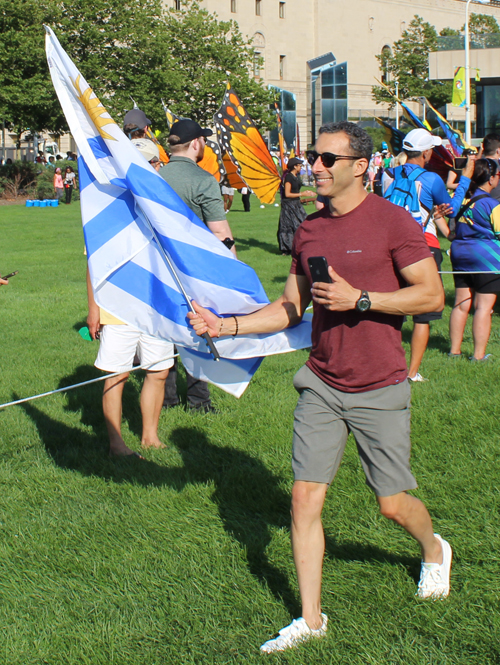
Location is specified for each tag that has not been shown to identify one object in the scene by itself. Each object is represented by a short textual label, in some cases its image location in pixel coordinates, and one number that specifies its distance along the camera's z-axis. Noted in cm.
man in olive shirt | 511
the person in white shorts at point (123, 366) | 530
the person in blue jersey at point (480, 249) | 729
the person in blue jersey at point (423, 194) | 679
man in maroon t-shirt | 312
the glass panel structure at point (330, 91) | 6769
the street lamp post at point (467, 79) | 3894
